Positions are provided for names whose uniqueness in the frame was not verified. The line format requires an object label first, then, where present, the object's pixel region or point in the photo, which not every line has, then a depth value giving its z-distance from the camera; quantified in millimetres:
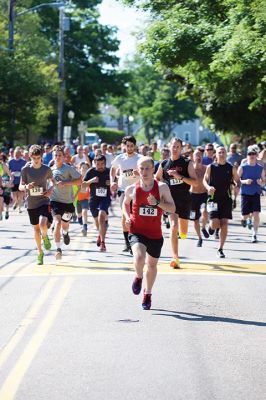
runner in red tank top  10508
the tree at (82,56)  72763
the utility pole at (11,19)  40719
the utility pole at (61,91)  53594
